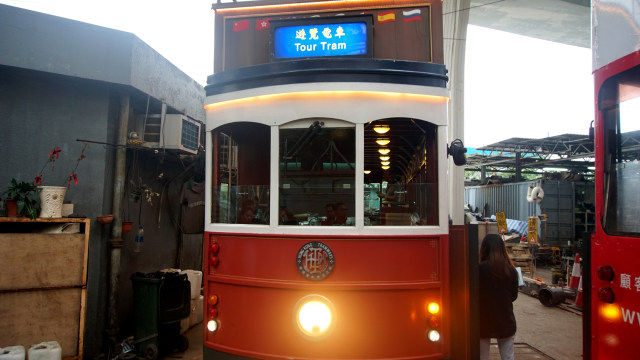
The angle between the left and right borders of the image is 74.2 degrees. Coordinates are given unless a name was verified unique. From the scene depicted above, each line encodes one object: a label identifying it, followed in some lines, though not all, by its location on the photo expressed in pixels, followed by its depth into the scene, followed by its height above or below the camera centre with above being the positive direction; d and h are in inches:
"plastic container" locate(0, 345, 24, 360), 162.6 -57.0
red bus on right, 116.7 +8.4
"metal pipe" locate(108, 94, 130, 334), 227.0 -2.6
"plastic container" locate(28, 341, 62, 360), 170.4 -58.6
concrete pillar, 454.6 +151.7
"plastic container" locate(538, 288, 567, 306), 339.6 -65.6
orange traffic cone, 364.8 -52.4
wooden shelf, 182.4 -34.7
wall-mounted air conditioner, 259.9 +48.4
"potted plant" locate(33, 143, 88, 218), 192.5 +3.8
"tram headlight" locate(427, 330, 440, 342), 130.2 -37.6
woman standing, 154.9 -29.8
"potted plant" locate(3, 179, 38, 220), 188.2 +3.0
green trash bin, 214.4 -53.0
